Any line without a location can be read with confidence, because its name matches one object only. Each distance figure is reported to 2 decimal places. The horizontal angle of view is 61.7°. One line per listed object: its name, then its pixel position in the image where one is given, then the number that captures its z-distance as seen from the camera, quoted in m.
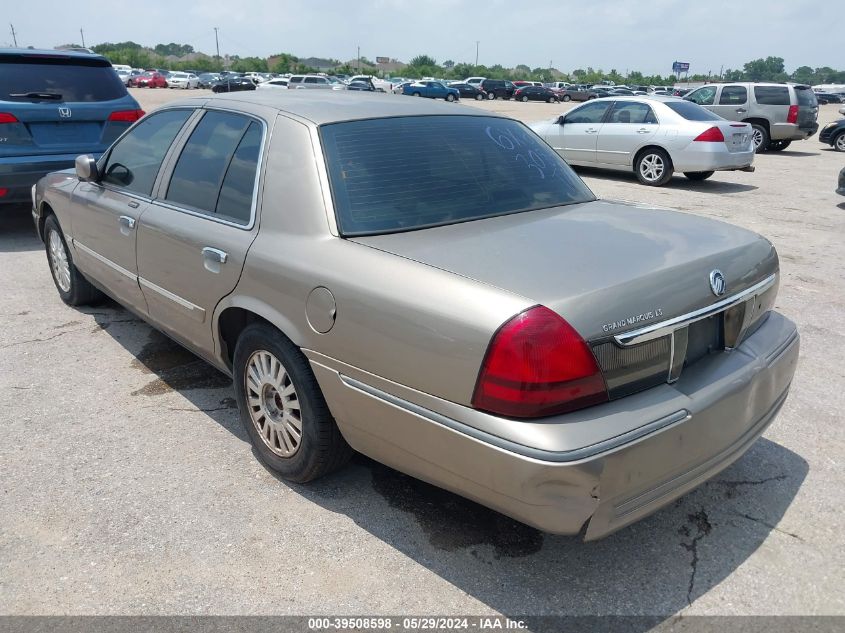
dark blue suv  7.06
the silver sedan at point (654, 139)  11.66
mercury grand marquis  2.23
